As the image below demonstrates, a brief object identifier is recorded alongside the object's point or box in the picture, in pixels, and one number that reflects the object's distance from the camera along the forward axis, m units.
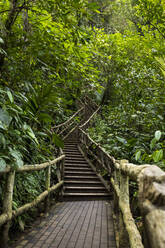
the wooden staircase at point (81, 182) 6.19
